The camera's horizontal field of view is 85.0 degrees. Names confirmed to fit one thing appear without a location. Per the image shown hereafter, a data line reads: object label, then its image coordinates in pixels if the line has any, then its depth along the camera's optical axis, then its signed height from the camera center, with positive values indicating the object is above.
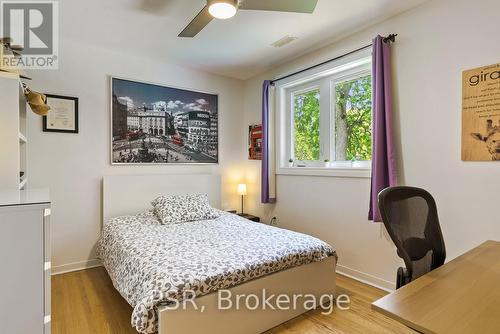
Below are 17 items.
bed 1.56 -0.70
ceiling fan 1.67 +1.05
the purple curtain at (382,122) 2.37 +0.37
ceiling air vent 2.83 +1.33
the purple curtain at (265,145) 3.60 +0.27
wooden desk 0.80 -0.47
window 2.79 +0.53
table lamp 4.04 -0.35
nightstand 3.81 -0.73
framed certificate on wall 2.84 +0.54
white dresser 1.10 -0.42
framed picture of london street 3.24 +0.54
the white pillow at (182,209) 2.90 -0.48
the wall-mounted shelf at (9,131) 1.70 +0.22
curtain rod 2.40 +1.11
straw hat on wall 2.10 +0.51
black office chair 1.28 -0.32
